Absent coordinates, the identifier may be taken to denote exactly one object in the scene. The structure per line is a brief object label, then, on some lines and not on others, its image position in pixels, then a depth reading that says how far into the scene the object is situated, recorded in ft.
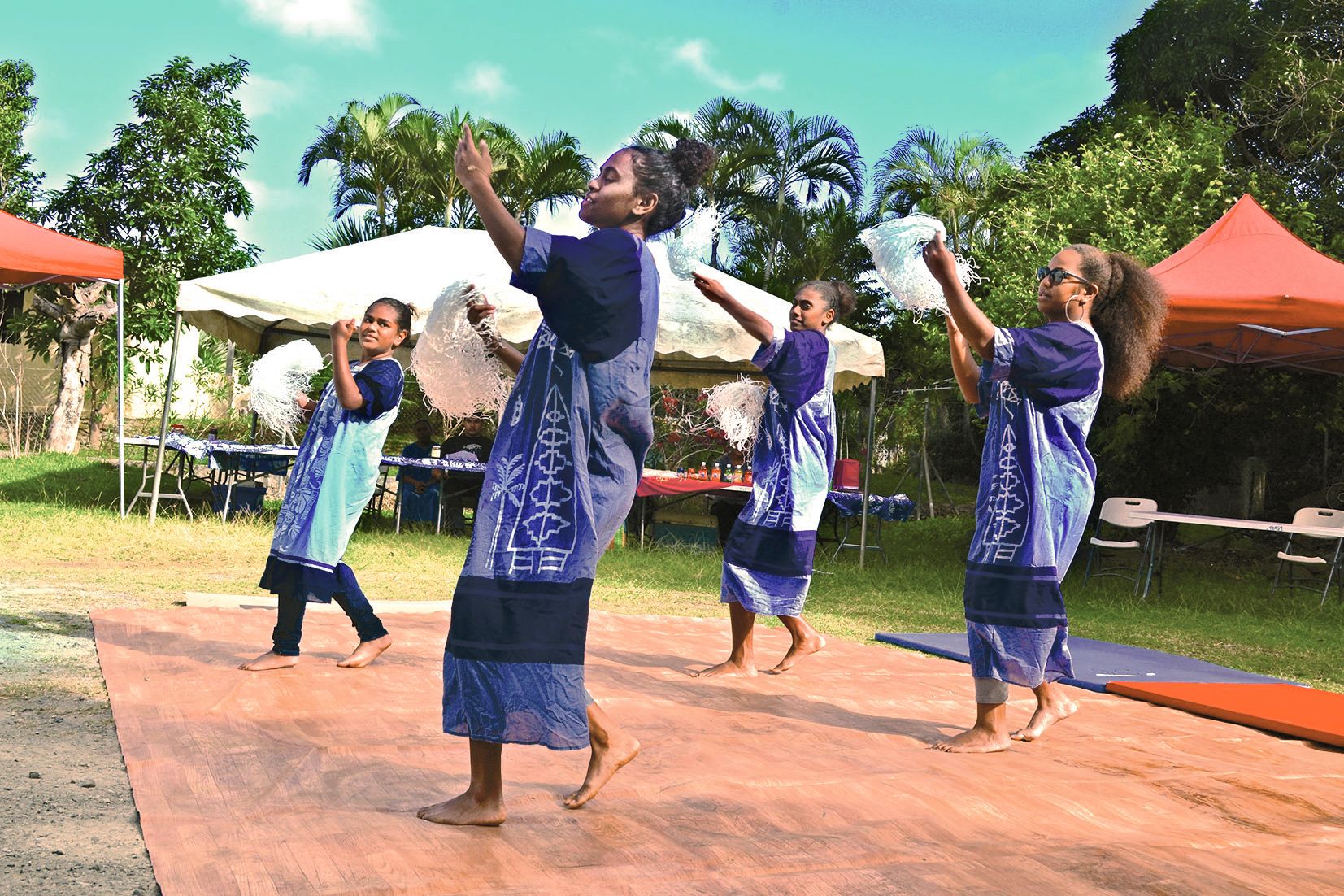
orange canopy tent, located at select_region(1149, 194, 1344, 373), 26.73
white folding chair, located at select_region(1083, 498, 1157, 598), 33.01
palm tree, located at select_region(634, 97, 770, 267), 80.69
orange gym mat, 14.25
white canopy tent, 33.91
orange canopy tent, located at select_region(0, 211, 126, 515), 30.04
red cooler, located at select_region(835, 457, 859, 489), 40.45
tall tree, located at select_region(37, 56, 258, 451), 57.98
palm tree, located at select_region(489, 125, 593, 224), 75.97
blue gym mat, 17.67
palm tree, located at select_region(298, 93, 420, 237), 76.18
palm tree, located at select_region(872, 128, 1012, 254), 87.40
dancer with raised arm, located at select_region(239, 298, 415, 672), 14.60
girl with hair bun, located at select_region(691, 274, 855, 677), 16.56
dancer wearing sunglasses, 12.81
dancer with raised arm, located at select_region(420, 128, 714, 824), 8.81
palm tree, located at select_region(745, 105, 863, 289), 83.30
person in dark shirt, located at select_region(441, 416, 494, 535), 38.65
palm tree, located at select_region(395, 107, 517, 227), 74.59
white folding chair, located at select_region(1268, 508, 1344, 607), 30.37
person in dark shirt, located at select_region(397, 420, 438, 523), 38.68
